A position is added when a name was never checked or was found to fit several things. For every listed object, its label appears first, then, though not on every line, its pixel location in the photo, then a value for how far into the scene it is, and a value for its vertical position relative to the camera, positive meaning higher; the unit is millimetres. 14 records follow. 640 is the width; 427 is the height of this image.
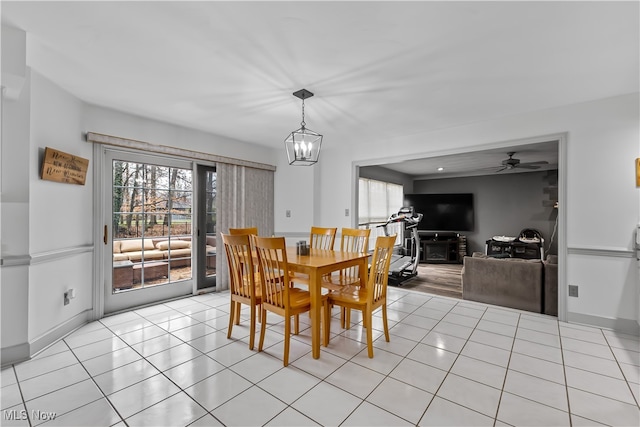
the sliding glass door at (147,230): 3471 -262
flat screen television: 7371 +104
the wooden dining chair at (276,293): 2277 -691
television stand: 7215 -875
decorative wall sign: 2553 +408
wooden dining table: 2332 -482
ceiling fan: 5039 +938
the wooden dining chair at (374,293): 2383 -745
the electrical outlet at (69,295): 2851 -873
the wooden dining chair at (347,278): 2994 -748
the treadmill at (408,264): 5127 -966
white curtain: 4410 +167
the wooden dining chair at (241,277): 2490 -619
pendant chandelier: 2809 +658
